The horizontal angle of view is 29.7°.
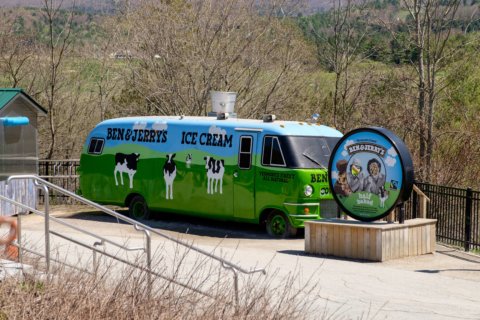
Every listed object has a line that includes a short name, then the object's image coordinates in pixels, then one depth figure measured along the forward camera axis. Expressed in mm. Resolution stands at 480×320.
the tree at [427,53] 24688
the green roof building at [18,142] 21609
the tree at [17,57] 33562
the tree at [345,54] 30484
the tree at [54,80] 31094
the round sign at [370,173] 16547
